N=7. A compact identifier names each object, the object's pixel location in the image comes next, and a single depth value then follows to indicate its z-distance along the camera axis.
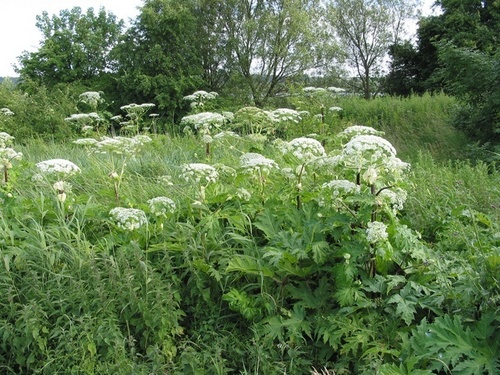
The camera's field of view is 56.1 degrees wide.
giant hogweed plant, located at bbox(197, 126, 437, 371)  2.73
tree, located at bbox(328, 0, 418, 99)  28.95
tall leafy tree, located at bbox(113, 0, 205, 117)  19.53
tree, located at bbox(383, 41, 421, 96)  24.41
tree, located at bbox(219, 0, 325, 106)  20.66
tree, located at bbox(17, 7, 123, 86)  24.48
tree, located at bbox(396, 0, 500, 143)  8.15
